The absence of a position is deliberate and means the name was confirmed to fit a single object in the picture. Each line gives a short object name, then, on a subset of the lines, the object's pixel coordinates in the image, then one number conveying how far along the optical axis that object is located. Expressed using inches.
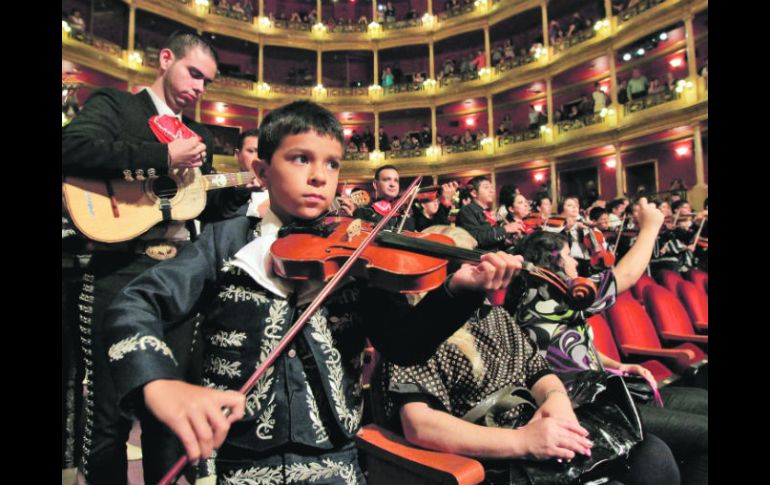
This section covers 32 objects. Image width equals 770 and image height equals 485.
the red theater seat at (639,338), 92.4
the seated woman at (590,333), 69.5
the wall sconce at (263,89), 660.7
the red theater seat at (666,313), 114.0
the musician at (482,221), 145.0
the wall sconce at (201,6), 611.4
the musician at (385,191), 119.7
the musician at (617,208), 241.1
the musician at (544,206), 226.3
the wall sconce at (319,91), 679.1
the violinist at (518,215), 172.4
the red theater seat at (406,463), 41.7
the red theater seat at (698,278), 164.2
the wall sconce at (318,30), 696.4
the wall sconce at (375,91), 688.4
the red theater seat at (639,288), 131.9
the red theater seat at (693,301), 132.9
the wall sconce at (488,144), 627.8
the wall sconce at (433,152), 651.5
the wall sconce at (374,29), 693.9
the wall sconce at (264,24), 665.0
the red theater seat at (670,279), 146.1
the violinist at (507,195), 184.0
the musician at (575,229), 155.3
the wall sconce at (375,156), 660.7
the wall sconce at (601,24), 508.4
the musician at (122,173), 48.7
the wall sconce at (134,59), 550.3
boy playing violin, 34.3
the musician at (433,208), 145.9
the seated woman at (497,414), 46.4
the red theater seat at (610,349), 93.3
